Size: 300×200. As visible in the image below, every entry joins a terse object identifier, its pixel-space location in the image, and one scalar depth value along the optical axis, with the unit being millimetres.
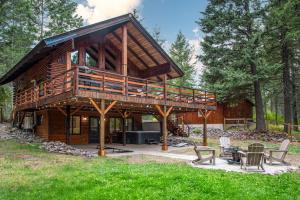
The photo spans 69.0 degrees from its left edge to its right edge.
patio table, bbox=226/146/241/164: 8181
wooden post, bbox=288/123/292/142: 18062
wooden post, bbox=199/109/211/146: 14664
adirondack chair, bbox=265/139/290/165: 8046
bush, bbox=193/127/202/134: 23475
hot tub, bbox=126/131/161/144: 16244
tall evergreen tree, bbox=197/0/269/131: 17322
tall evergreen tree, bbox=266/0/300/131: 15337
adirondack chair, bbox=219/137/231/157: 9271
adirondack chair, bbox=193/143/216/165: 8012
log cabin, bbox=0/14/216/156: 11068
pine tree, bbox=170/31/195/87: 32255
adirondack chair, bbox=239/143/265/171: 6945
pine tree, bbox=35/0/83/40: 24759
